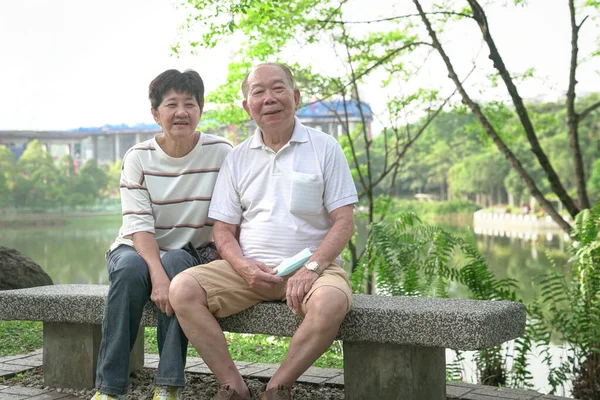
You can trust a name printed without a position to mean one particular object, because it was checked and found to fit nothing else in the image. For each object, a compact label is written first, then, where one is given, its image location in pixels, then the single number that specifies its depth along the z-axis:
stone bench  2.59
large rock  5.65
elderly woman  2.86
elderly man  2.66
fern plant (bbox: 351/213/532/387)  4.41
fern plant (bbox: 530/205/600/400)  4.05
